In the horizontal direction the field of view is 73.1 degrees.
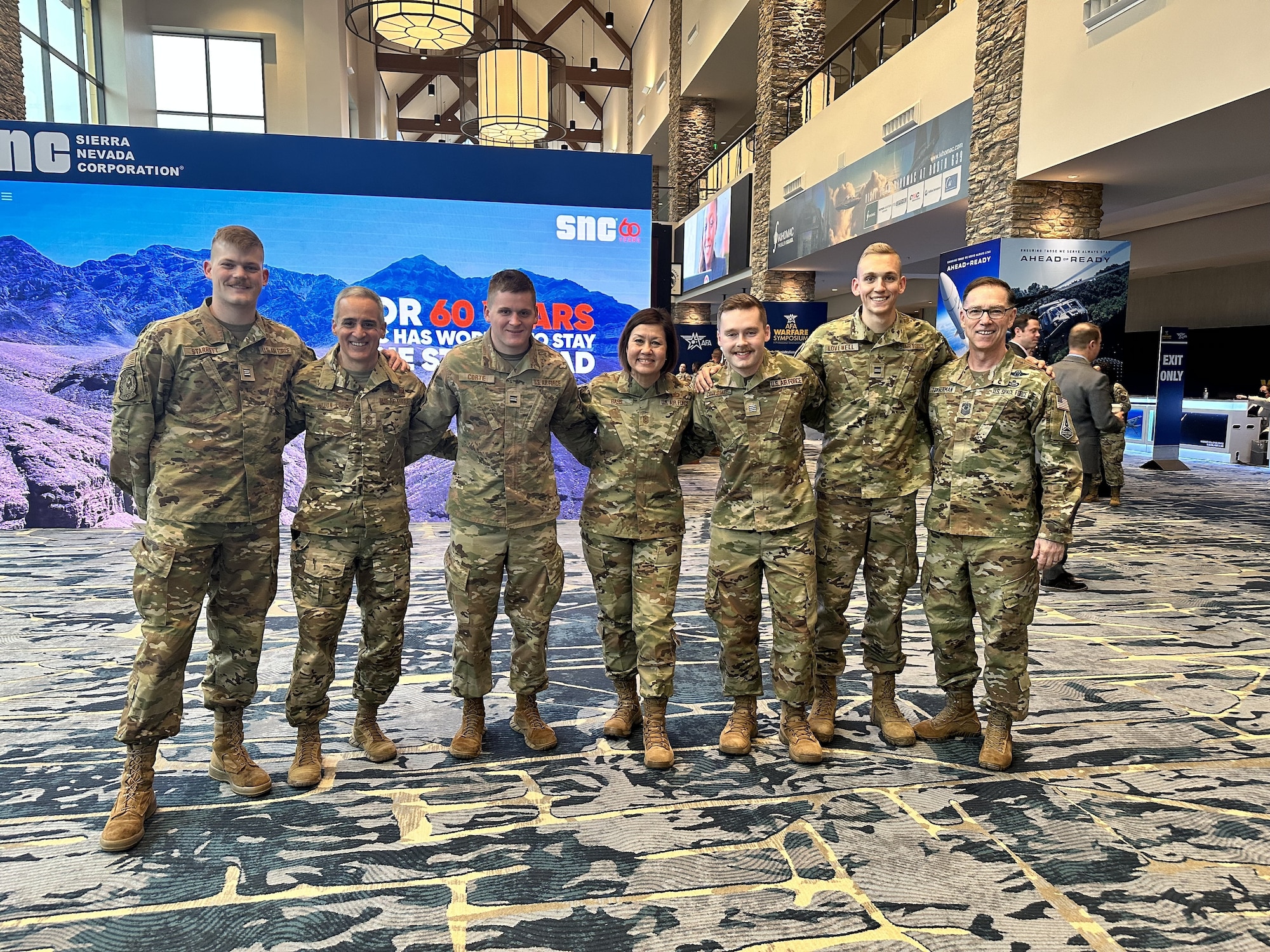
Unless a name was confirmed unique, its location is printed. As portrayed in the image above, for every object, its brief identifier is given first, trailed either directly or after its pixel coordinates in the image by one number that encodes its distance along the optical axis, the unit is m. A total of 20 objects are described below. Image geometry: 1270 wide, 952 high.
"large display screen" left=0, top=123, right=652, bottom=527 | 6.43
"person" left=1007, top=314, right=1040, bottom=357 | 4.97
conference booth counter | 12.79
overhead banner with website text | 9.50
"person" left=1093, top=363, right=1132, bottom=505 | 7.59
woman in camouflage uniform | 2.88
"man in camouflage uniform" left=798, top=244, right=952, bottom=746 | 2.91
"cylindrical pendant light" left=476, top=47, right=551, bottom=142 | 10.37
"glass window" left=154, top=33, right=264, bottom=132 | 16.67
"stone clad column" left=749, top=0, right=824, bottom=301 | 14.03
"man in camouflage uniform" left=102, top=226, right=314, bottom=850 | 2.48
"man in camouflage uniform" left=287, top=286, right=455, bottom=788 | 2.72
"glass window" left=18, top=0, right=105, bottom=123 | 12.16
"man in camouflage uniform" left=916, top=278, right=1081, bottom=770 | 2.72
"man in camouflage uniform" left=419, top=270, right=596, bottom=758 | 2.86
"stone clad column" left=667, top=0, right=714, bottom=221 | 19.30
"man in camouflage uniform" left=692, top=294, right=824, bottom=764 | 2.84
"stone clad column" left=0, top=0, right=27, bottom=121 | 10.66
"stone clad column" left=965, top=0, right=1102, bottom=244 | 8.33
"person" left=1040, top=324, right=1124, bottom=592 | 5.28
